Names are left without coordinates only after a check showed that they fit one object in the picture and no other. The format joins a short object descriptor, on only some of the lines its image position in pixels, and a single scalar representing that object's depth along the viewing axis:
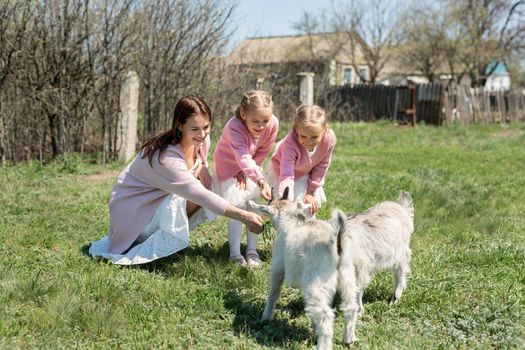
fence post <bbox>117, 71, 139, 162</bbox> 10.30
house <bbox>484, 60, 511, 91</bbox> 49.06
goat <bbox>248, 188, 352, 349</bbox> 3.23
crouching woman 4.57
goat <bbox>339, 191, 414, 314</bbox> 3.52
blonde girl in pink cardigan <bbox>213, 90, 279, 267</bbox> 4.84
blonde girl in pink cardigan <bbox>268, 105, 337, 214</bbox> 4.86
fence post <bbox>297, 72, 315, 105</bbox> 16.69
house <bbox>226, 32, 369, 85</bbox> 30.83
